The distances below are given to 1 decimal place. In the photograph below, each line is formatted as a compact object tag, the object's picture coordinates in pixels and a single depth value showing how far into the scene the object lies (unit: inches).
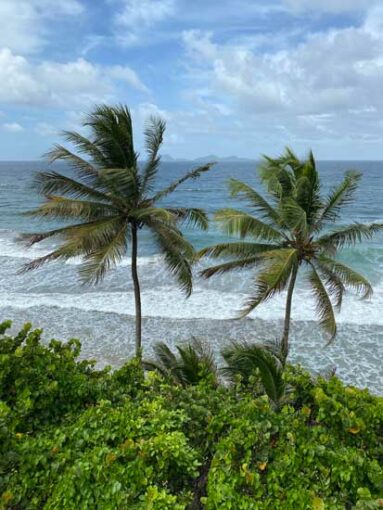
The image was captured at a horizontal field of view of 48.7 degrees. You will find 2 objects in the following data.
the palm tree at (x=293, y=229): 428.8
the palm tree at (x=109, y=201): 422.6
